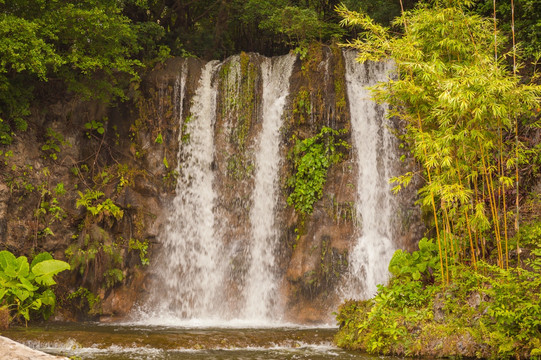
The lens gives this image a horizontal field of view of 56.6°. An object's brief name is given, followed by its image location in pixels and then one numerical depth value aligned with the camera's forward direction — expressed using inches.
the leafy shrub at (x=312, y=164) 471.5
